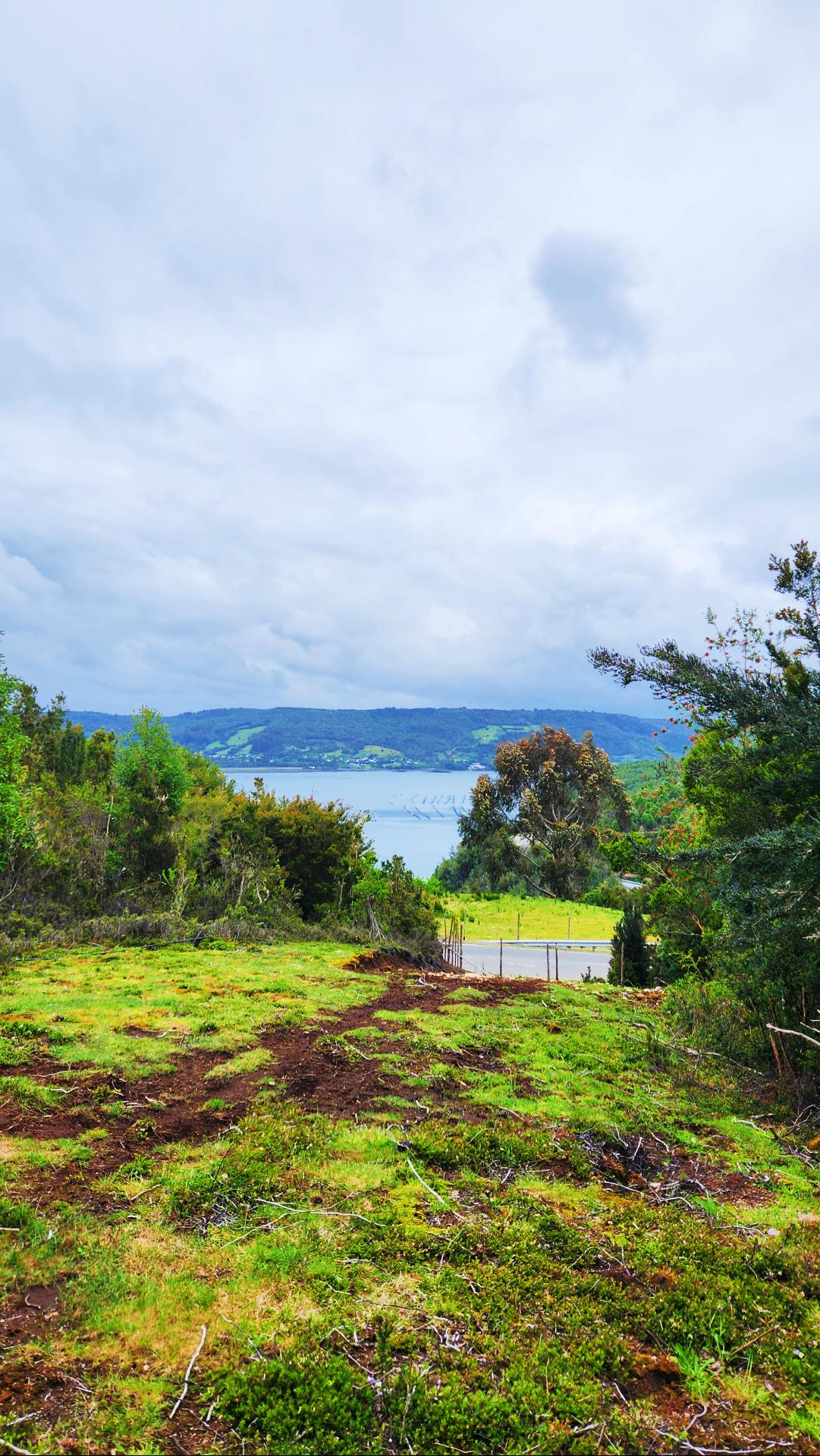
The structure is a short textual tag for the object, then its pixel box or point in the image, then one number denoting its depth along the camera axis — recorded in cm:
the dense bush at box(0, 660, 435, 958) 1644
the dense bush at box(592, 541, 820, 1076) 700
